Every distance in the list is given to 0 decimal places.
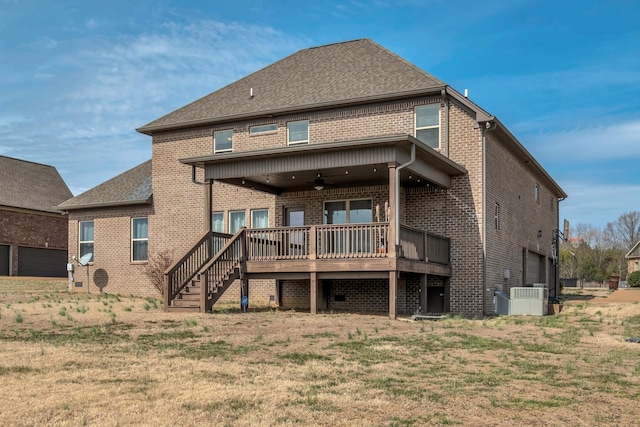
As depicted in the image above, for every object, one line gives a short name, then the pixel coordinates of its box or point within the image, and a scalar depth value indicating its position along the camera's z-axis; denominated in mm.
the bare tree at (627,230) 85231
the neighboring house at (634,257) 60750
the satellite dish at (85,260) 25859
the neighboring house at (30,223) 35812
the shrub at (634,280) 39500
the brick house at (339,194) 16938
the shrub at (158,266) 23688
